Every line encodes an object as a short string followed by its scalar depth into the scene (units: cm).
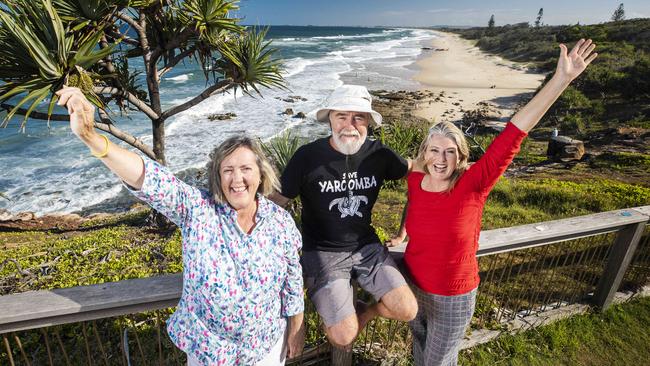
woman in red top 216
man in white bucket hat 224
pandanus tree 391
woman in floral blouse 165
